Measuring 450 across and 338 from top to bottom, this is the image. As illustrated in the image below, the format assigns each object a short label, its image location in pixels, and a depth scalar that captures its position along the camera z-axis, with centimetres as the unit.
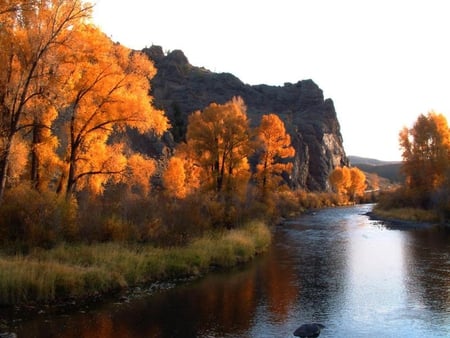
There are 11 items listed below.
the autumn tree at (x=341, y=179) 13488
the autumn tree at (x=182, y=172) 4447
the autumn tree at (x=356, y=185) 13612
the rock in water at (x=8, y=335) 1468
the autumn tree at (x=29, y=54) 2141
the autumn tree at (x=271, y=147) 4928
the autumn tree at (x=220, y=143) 4078
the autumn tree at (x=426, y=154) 6421
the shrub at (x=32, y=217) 2259
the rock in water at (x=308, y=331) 1562
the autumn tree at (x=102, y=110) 2507
